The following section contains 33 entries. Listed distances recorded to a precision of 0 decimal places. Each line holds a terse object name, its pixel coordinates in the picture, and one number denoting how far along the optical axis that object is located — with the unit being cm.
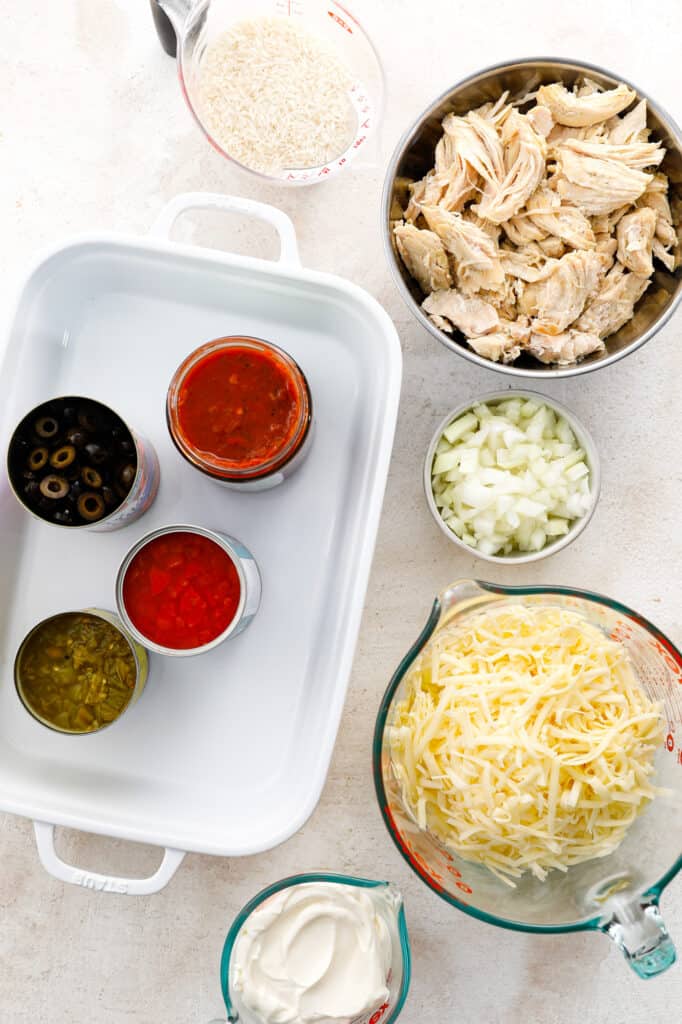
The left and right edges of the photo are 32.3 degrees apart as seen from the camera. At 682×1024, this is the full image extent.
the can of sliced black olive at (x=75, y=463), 60
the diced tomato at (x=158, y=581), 62
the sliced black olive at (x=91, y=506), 60
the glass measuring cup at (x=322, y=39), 68
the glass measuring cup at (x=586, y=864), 59
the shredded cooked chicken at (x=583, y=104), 63
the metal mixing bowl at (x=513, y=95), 63
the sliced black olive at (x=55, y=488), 60
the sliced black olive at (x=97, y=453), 60
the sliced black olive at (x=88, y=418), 60
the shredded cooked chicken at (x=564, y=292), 63
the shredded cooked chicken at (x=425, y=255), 63
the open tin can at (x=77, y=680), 62
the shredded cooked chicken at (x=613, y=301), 64
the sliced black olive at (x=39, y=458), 60
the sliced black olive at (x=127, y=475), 60
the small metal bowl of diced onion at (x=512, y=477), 65
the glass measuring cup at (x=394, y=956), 64
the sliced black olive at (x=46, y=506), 60
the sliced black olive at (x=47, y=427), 60
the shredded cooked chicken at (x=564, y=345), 64
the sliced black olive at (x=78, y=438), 60
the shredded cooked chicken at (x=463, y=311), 64
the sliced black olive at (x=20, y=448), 60
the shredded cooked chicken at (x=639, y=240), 63
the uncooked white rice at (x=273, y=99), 67
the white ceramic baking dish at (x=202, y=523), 66
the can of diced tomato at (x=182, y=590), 62
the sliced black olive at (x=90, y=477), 60
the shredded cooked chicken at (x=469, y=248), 63
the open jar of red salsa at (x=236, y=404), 62
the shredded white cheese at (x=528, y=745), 58
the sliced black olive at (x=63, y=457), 60
